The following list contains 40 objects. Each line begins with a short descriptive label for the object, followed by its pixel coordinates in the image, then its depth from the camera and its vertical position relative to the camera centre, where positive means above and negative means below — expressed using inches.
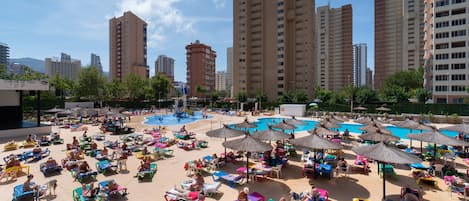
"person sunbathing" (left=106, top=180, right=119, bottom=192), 345.7 -125.4
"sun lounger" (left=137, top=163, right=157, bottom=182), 423.2 -134.6
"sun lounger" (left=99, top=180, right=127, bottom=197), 344.6 -131.1
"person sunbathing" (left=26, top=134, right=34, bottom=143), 723.2 -122.6
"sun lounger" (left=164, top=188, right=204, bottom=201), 327.8 -132.2
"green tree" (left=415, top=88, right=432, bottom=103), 1738.4 +28.7
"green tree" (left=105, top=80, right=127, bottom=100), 2325.9 +90.7
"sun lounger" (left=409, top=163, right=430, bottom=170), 455.1 -128.8
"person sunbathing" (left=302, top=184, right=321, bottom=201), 307.0 -123.2
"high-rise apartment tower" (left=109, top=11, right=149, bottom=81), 3873.0 +884.0
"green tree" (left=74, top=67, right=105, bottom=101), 2048.5 +138.6
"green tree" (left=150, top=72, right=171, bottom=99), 2386.8 +139.2
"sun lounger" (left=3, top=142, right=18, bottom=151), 672.4 -132.9
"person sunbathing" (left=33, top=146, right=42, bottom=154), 582.7 -124.9
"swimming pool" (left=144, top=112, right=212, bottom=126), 1355.8 -127.5
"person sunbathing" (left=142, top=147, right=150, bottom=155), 597.9 -131.7
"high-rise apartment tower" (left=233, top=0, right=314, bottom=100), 2704.2 +606.0
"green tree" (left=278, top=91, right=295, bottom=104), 2049.2 +9.0
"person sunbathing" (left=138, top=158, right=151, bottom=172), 436.4 -122.7
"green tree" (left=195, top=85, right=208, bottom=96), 3630.9 +140.1
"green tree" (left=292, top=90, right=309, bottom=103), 2007.9 +8.8
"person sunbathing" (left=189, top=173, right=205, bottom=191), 352.8 -126.7
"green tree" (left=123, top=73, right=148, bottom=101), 2381.9 +131.1
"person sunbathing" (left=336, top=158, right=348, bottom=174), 444.7 -123.4
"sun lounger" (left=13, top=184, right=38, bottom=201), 331.1 -132.0
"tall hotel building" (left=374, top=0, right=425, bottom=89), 3714.8 +1025.1
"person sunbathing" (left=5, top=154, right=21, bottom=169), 463.8 -124.6
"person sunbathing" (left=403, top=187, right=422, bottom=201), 298.5 -123.2
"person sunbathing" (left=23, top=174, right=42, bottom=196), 341.1 -124.7
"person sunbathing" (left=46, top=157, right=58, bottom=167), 467.8 -125.0
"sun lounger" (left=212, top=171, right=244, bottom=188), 398.6 -132.4
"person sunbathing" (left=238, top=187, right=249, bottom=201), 302.4 -122.0
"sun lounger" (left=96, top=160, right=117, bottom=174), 454.4 -129.0
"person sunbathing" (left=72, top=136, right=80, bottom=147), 665.8 -123.2
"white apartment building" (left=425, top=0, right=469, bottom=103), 1815.9 +376.0
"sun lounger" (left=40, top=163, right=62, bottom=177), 458.3 -134.0
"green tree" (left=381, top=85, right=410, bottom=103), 1820.9 +32.8
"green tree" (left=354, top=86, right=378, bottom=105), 1784.2 +22.3
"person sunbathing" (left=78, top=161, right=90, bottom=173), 431.8 -124.2
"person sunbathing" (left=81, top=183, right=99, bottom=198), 329.7 -127.8
